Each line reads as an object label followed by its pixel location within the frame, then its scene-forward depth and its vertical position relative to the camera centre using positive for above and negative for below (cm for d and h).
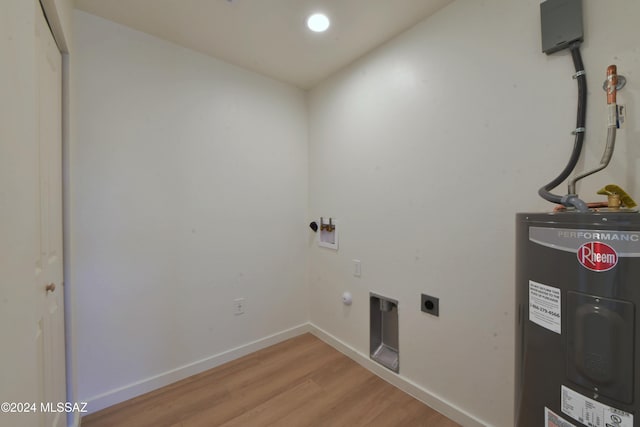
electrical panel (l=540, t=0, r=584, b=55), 107 +83
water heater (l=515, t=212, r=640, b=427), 59 -29
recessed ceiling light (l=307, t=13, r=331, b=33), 162 +126
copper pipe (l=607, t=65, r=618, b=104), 83 +42
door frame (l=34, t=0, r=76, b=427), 132 +1
